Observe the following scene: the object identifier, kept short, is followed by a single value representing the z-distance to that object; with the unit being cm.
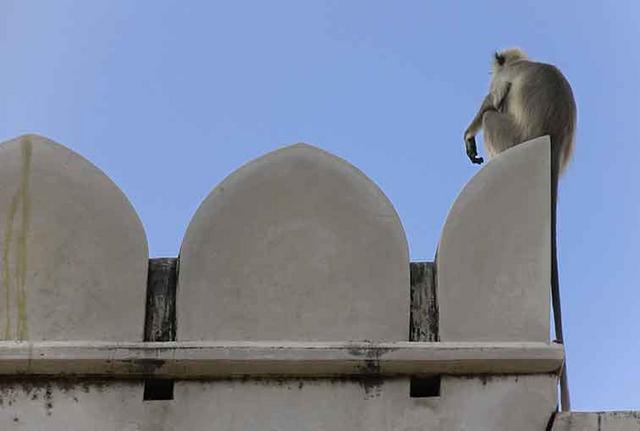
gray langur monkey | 1812
